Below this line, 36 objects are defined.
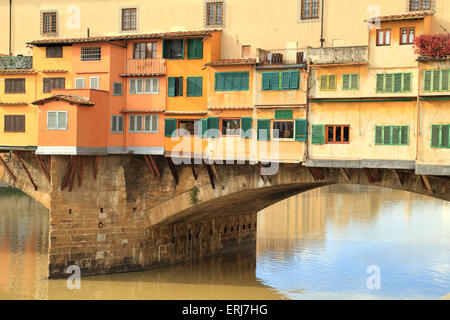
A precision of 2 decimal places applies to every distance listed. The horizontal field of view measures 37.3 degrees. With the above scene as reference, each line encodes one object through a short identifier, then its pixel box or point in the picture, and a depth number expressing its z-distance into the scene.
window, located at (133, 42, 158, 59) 30.72
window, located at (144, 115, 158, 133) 30.45
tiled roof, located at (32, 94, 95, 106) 28.60
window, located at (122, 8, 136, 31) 33.09
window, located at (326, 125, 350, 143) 26.95
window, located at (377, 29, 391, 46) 26.16
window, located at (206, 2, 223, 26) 31.27
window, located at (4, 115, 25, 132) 33.09
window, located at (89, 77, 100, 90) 30.86
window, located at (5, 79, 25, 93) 33.20
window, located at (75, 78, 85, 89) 31.31
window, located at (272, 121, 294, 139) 27.92
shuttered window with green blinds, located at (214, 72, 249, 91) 28.89
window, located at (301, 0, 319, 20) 29.36
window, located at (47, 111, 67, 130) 28.91
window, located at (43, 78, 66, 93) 32.06
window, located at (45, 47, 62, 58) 31.88
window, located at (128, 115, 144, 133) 30.70
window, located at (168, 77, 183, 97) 30.22
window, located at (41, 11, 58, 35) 35.00
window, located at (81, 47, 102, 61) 30.89
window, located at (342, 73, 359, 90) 26.62
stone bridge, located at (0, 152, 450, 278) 29.41
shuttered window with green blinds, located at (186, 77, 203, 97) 29.88
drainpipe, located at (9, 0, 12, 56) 36.19
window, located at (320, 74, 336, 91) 27.14
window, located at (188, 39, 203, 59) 30.00
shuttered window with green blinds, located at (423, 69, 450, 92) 24.77
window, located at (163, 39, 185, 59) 30.31
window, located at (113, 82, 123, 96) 30.75
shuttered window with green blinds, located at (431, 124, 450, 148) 24.86
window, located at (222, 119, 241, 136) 28.94
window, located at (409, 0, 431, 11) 27.19
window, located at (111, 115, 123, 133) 30.41
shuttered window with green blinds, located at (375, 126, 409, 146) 25.77
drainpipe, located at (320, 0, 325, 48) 29.17
